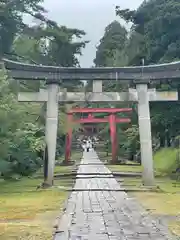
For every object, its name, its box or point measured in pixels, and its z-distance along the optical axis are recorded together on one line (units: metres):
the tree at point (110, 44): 58.55
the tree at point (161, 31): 25.34
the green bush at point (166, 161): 24.77
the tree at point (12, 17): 28.65
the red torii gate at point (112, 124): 33.91
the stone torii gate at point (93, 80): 17.52
